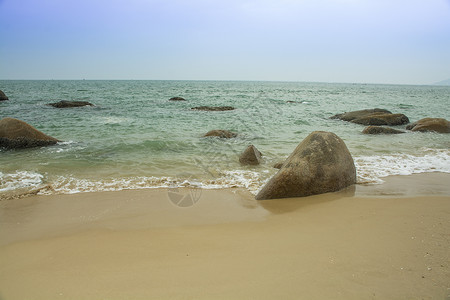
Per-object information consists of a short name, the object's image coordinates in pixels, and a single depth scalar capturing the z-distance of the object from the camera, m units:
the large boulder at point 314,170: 4.57
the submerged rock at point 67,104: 20.14
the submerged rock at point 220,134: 10.12
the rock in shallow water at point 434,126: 11.59
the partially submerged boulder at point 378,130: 11.18
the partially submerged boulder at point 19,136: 7.76
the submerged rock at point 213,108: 19.63
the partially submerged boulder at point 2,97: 24.17
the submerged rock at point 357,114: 15.40
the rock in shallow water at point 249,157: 6.67
